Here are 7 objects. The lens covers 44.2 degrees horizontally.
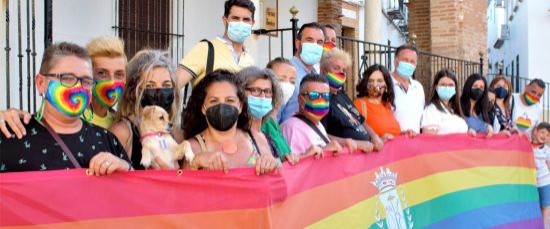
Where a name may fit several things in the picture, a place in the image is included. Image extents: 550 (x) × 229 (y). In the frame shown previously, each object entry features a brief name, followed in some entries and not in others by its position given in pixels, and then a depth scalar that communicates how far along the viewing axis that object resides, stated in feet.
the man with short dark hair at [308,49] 18.75
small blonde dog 11.69
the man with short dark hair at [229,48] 15.66
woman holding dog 11.97
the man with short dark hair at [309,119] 15.43
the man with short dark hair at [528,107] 29.99
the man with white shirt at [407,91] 20.92
